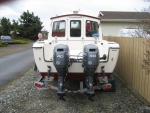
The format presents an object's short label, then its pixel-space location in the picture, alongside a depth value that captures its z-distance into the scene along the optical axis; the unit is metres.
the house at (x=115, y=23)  15.39
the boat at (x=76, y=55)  3.51
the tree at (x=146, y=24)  6.50
